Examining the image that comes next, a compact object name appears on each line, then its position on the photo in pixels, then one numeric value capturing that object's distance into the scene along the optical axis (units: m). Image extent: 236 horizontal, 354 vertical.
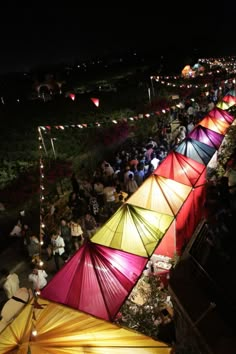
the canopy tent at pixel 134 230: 6.87
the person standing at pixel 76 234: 8.98
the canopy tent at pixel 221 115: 15.90
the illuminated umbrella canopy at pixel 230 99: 20.33
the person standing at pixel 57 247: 8.59
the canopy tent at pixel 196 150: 11.37
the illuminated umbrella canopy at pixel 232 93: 22.70
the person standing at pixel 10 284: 7.20
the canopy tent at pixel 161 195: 8.15
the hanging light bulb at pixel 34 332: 4.21
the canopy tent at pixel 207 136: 12.96
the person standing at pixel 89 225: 9.40
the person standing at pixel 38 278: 7.23
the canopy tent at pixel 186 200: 8.84
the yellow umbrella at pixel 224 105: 19.60
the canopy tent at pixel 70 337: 4.11
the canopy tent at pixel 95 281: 5.39
